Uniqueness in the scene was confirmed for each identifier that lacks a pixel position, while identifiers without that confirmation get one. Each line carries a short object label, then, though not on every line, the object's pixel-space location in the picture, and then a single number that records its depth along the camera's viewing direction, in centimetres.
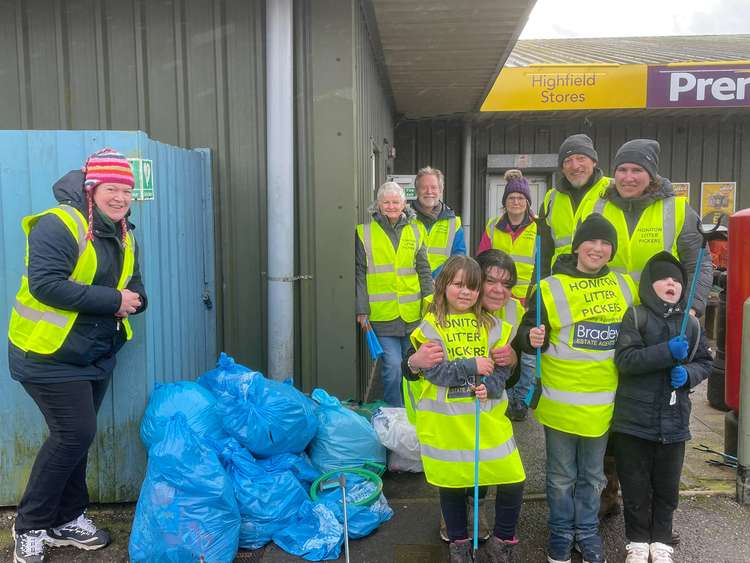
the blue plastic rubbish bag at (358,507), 320
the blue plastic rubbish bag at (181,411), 322
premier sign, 881
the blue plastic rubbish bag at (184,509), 279
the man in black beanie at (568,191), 349
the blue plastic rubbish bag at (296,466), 333
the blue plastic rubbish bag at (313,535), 302
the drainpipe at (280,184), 399
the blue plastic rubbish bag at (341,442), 359
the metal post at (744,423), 357
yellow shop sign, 893
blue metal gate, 328
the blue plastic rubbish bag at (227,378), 355
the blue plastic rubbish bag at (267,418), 330
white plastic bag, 381
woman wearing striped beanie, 273
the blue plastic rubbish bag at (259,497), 310
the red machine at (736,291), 373
